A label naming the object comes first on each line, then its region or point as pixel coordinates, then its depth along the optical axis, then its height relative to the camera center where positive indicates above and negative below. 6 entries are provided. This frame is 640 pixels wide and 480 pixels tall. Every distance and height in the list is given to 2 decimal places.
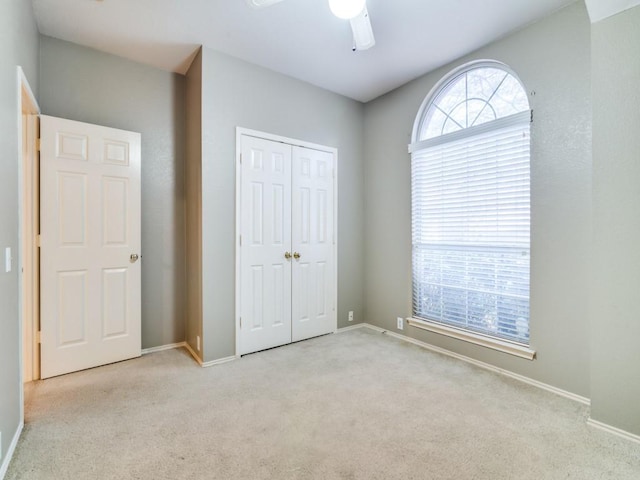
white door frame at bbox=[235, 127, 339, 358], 2.98 +0.68
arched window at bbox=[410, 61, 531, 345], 2.57 +0.32
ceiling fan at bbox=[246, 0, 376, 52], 1.61 +1.25
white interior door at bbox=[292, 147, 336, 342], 3.42 -0.06
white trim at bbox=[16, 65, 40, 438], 1.84 +0.07
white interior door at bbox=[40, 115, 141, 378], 2.55 -0.06
